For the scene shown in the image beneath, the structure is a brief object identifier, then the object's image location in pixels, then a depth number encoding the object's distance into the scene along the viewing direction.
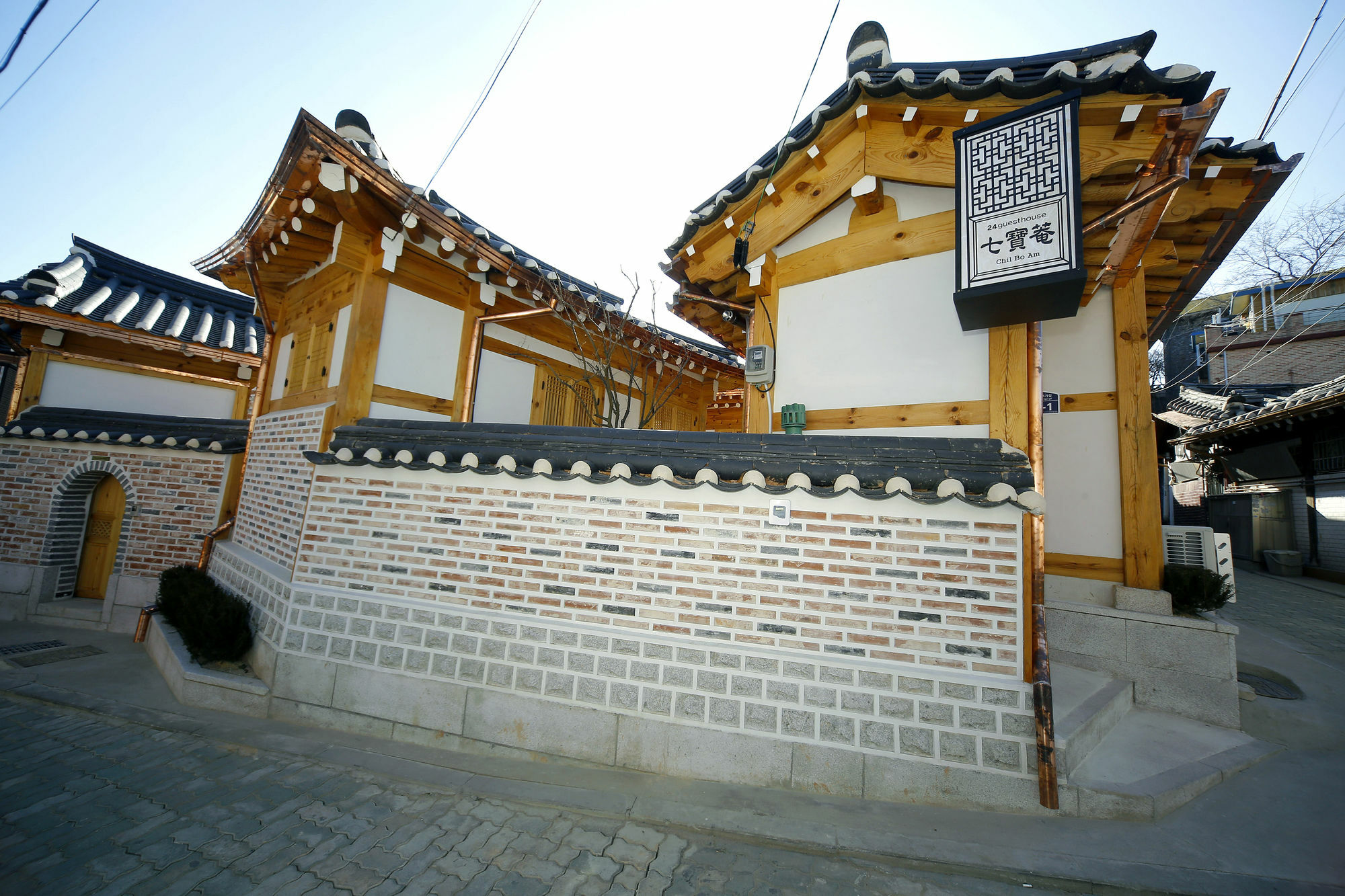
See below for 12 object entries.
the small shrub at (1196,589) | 5.02
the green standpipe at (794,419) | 4.98
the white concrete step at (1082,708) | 3.46
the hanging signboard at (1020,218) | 3.68
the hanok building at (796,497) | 3.33
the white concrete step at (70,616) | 7.27
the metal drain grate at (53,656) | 5.80
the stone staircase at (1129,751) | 3.24
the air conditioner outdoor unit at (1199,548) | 5.61
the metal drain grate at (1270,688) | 5.28
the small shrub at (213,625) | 4.98
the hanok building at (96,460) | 7.38
